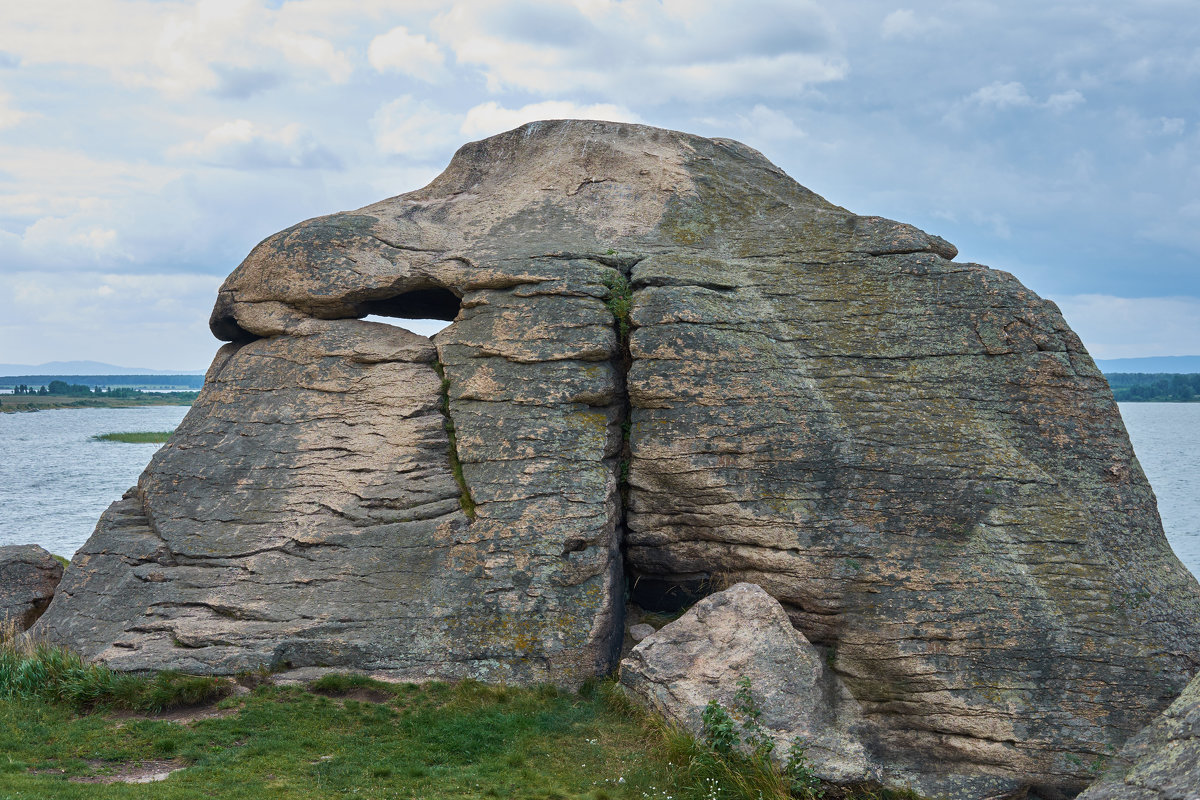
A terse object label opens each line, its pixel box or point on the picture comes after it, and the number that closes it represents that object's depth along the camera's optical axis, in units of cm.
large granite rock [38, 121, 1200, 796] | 1321
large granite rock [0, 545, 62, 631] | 1584
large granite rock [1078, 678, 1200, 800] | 903
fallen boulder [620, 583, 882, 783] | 1188
